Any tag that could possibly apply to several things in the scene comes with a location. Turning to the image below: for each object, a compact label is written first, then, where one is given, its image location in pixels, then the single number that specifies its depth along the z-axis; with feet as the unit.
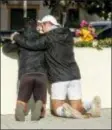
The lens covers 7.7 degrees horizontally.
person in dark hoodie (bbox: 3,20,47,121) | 47.09
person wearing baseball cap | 47.42
